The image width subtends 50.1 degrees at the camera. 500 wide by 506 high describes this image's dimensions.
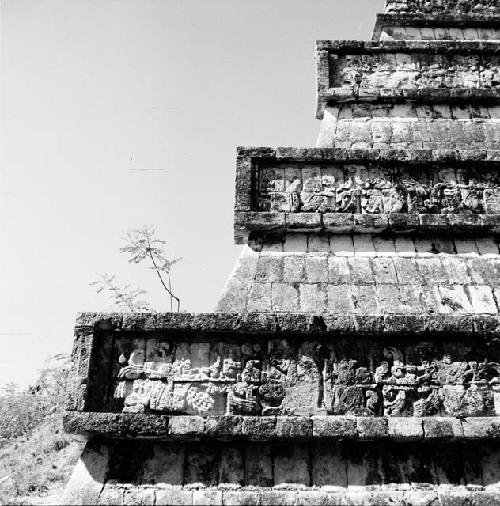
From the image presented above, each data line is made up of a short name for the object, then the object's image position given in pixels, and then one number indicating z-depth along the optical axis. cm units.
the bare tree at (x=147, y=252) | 1005
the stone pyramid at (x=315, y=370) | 448
